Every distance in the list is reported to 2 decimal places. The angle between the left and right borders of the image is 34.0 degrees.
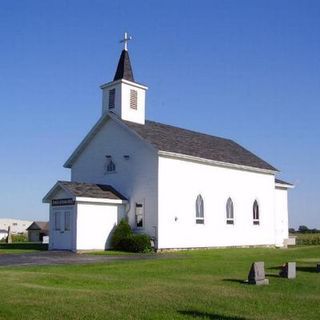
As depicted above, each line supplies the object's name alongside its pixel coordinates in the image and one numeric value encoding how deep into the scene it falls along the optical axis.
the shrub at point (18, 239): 61.68
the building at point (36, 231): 71.51
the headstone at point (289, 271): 18.14
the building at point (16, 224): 111.38
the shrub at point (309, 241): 50.92
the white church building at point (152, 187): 33.03
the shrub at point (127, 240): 31.91
